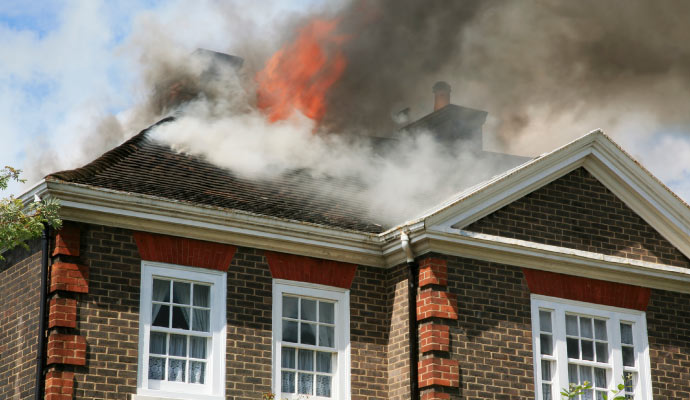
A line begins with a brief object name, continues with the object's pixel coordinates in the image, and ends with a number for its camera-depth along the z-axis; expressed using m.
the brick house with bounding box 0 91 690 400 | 15.56
